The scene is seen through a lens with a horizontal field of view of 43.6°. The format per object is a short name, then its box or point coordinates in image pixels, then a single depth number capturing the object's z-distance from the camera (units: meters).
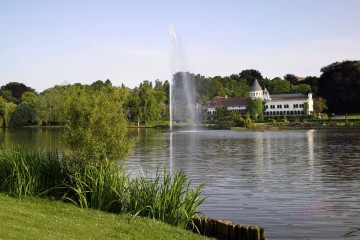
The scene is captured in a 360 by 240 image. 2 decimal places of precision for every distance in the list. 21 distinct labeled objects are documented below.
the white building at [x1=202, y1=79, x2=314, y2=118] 128.62
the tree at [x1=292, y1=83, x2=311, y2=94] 140.25
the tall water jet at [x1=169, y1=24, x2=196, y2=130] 95.69
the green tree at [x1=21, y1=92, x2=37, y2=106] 130.52
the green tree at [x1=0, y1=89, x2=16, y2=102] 146.62
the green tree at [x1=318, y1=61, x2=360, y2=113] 109.50
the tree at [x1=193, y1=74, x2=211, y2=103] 147.50
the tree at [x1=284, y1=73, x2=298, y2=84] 171.15
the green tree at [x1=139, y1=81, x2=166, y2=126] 109.75
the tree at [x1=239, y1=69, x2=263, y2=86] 168.62
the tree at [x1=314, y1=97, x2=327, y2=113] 113.48
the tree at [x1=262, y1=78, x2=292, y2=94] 151.38
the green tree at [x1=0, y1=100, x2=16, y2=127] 111.94
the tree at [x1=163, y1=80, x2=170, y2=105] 148.93
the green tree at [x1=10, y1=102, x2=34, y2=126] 114.19
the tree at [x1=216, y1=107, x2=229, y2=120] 128.00
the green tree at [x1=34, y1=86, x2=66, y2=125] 105.82
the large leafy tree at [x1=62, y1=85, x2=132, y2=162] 14.37
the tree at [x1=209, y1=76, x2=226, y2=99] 154.40
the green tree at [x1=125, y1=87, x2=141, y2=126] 109.43
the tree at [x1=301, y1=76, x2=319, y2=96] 141.57
